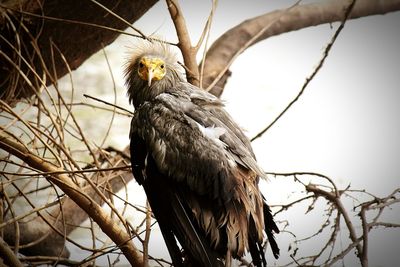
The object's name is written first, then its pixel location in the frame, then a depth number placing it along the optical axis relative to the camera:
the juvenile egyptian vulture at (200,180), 9.61
